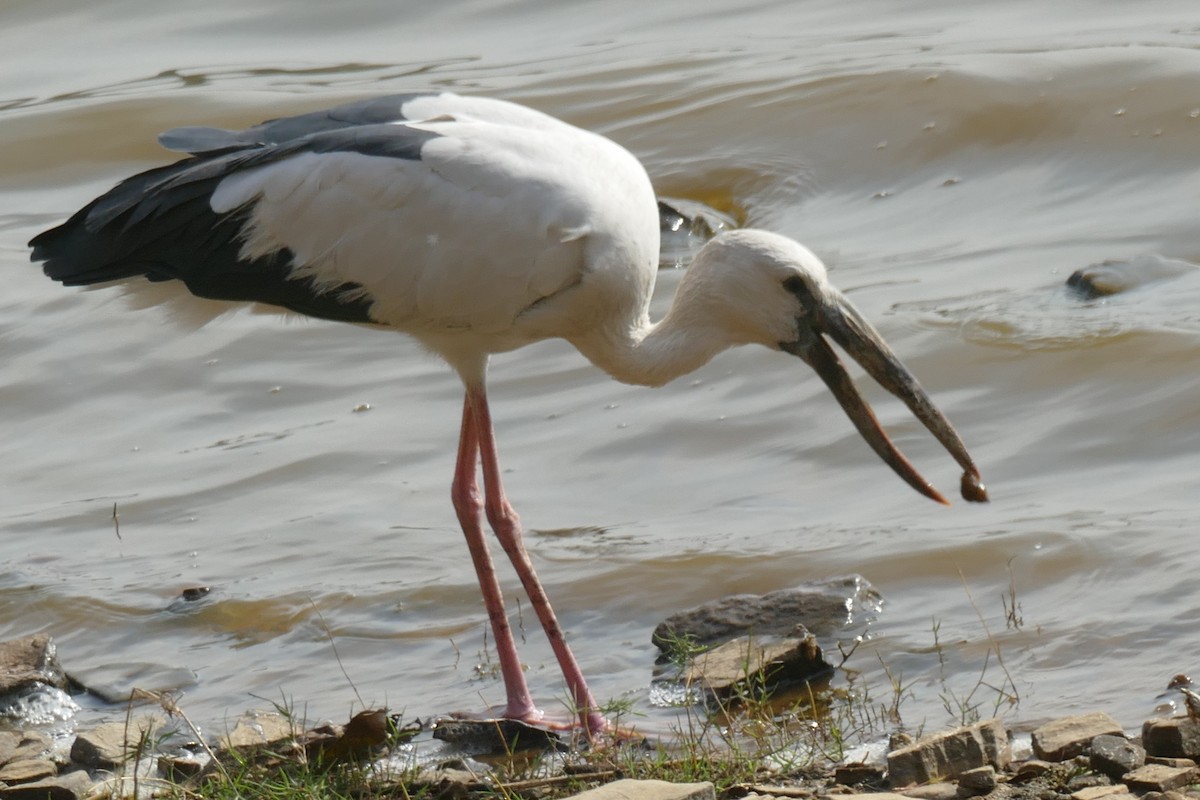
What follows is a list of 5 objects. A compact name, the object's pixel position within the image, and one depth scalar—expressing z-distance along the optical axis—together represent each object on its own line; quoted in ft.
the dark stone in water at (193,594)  46.37
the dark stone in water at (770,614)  39.70
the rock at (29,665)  39.47
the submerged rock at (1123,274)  60.95
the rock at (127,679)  40.86
